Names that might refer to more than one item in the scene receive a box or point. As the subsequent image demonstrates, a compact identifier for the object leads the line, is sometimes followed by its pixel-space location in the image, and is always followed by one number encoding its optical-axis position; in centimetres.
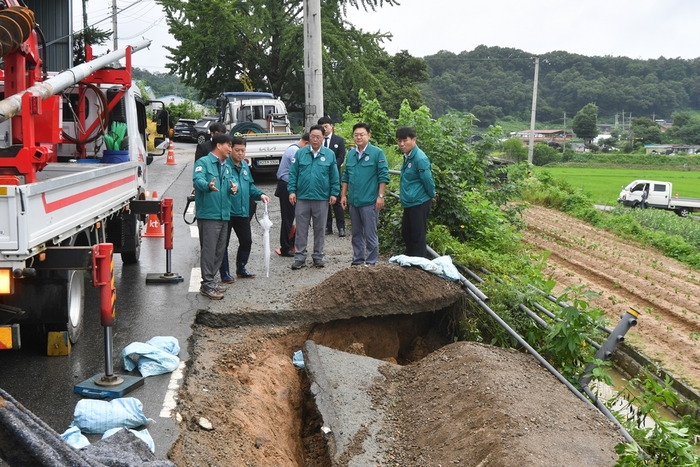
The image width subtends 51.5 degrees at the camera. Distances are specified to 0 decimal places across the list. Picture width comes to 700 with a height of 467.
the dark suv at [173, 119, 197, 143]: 3778
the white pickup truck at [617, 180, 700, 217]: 4044
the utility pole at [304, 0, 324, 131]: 1455
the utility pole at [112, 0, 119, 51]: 3649
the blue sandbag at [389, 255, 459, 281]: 859
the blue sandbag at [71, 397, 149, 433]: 510
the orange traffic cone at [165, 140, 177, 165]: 2506
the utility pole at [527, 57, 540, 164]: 4372
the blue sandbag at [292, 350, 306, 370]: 745
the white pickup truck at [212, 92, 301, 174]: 1873
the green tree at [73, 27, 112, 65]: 2897
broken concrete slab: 566
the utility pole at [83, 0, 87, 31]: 2750
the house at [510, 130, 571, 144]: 8835
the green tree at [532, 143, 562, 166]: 7093
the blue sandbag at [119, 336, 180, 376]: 629
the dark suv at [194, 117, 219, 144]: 3569
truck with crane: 536
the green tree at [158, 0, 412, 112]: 3438
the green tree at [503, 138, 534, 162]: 4973
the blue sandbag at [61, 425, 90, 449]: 459
